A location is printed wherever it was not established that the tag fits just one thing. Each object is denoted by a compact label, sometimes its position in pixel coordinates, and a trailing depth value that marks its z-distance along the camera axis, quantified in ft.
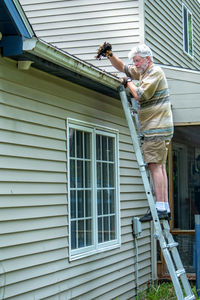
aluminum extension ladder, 18.24
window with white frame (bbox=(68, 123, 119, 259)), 21.38
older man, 19.20
